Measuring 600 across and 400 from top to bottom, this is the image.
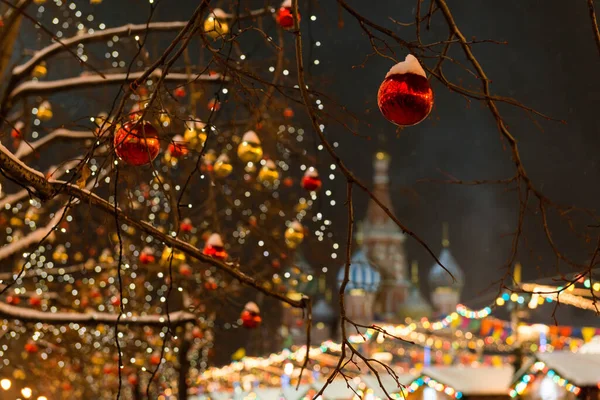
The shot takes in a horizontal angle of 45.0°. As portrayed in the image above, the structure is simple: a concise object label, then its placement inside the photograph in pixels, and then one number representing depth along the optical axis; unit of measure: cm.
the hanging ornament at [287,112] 780
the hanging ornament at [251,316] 646
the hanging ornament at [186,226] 883
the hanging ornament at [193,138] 490
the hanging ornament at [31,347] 1027
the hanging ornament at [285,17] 493
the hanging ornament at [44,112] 765
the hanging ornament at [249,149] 566
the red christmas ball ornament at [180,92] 691
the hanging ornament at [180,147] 377
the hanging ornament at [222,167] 596
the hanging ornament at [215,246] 561
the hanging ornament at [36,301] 824
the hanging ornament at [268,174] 629
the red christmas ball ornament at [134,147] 297
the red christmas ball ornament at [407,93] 275
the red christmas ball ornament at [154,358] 1167
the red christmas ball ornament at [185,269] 892
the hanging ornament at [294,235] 714
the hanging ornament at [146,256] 710
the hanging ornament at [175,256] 572
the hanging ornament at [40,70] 685
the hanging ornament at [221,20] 534
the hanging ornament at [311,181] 641
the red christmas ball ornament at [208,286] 700
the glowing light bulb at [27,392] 929
